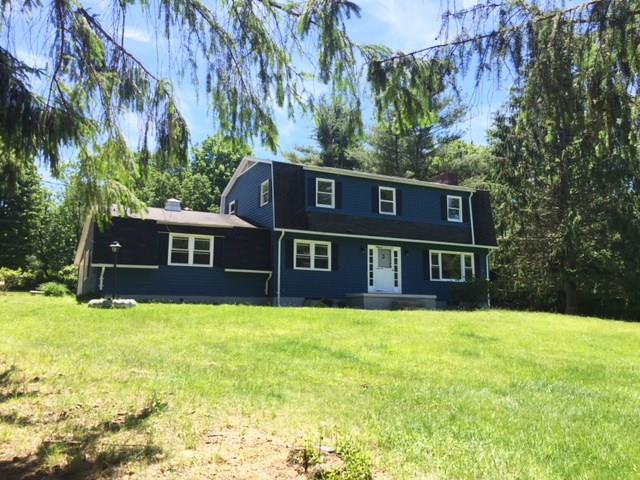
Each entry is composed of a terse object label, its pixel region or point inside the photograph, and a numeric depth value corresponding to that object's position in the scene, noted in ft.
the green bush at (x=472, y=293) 67.21
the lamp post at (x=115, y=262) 49.81
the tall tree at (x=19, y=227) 118.28
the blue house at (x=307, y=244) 56.85
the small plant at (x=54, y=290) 77.56
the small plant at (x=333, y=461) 10.71
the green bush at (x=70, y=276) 100.29
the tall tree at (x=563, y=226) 74.13
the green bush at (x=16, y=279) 97.30
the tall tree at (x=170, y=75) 16.62
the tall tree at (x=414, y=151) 113.60
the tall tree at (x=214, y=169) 147.23
